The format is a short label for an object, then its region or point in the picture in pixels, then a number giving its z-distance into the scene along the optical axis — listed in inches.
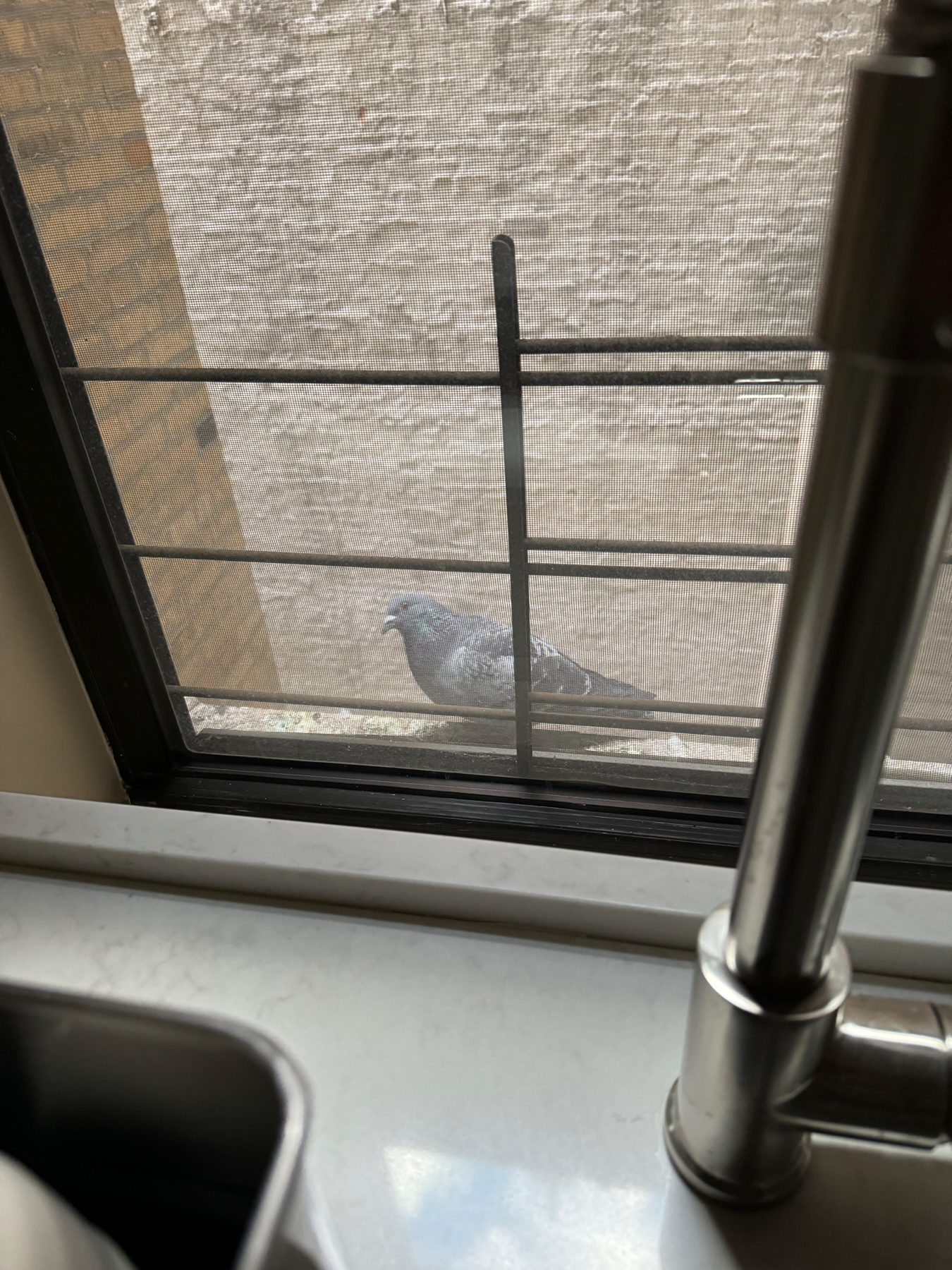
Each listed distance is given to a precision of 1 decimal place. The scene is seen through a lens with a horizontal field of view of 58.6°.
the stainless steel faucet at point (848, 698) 5.9
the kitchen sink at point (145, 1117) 16.3
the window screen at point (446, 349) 22.3
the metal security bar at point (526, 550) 26.0
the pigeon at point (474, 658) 33.5
